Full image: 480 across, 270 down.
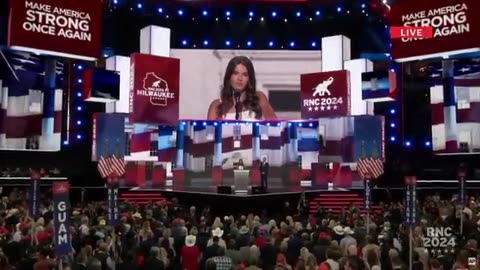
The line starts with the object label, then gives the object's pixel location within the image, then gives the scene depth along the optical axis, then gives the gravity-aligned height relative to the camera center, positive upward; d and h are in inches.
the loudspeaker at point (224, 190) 936.9 -11.7
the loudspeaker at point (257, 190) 946.7 -11.6
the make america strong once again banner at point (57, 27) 646.5 +161.2
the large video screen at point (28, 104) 1007.6 +124.6
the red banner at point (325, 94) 1055.0 +148.2
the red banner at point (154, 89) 1023.0 +150.8
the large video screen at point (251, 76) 1151.6 +195.0
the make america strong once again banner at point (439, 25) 569.3 +143.2
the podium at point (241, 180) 984.3 +3.3
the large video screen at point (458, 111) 1018.1 +117.0
